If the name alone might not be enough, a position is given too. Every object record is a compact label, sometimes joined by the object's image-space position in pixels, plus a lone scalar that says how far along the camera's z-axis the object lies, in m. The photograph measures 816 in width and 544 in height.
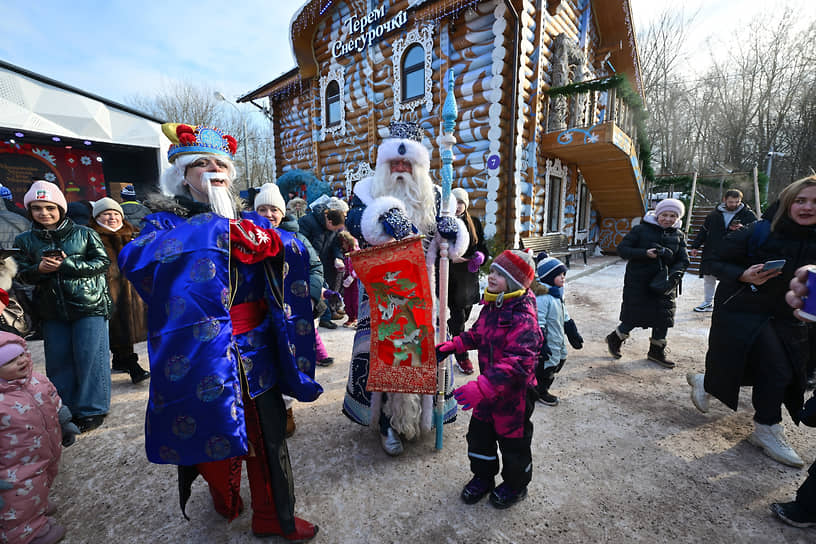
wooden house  8.10
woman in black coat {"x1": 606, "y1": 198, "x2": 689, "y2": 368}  3.78
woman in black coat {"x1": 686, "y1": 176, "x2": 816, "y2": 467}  2.27
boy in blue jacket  2.88
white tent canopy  7.31
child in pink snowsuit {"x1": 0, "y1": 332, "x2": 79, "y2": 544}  1.63
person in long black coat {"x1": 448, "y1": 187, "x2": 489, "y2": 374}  3.37
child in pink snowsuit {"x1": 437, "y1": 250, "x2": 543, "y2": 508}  1.75
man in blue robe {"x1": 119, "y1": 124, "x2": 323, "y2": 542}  1.32
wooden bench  8.62
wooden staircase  11.89
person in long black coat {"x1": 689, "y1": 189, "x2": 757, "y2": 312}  2.86
